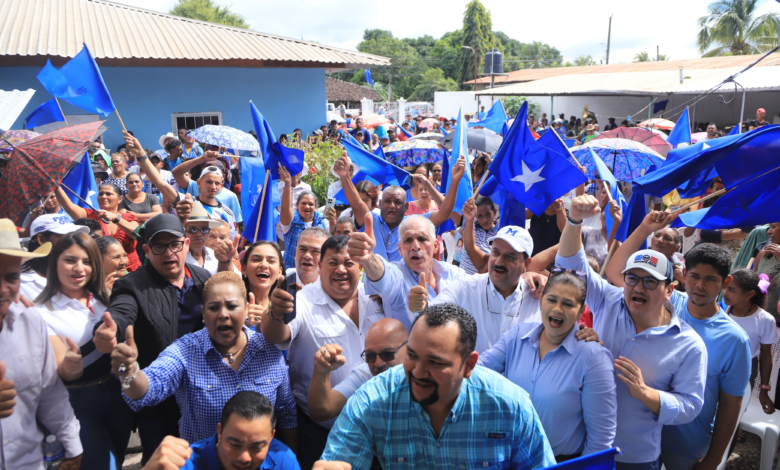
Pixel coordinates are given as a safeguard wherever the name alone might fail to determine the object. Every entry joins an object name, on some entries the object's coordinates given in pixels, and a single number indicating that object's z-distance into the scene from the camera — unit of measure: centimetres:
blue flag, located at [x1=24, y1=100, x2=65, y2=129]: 701
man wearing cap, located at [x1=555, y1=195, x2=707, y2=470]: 284
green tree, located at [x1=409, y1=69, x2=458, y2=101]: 6631
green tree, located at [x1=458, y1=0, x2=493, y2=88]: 6869
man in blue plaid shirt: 210
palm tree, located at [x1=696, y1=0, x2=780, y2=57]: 3797
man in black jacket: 314
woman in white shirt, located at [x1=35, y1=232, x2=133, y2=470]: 299
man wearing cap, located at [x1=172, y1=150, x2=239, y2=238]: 567
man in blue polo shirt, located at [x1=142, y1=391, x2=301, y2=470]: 258
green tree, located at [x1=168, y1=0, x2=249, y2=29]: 6762
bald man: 261
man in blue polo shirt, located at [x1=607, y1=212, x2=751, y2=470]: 319
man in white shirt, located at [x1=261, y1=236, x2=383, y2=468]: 308
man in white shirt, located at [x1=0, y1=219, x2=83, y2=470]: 247
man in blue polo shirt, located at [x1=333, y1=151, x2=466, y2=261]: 525
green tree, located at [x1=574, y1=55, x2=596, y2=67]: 9256
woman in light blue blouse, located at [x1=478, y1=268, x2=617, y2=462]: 272
